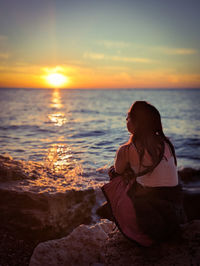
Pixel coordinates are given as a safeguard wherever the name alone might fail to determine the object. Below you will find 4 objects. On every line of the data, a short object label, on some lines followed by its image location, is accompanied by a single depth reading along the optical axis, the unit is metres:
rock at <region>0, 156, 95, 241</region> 4.31
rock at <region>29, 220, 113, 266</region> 3.14
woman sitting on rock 2.54
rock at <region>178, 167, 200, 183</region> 8.15
